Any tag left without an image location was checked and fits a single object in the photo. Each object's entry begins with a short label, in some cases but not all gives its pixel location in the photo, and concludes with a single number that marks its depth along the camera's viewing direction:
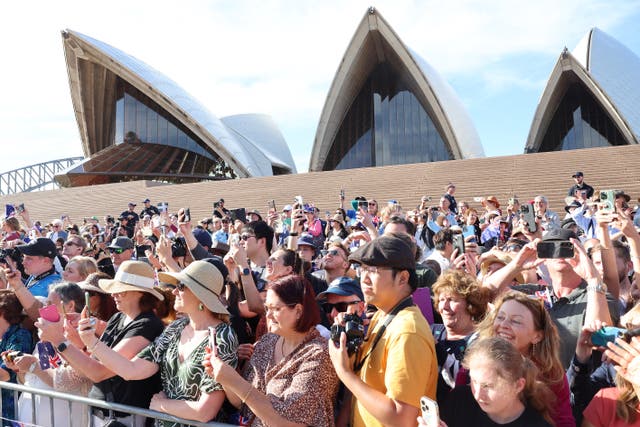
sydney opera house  30.89
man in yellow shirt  1.84
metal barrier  2.38
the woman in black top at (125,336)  2.60
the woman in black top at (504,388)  1.89
